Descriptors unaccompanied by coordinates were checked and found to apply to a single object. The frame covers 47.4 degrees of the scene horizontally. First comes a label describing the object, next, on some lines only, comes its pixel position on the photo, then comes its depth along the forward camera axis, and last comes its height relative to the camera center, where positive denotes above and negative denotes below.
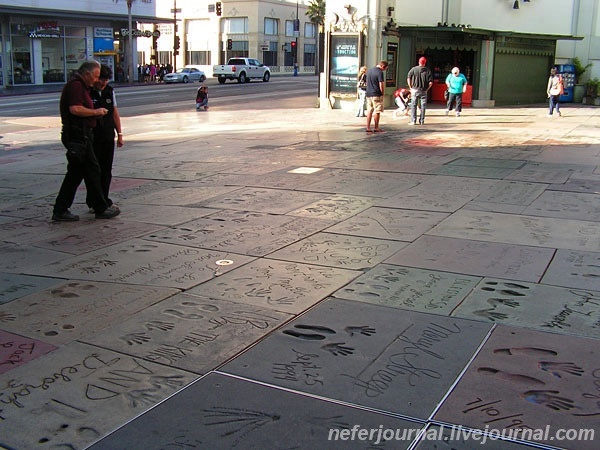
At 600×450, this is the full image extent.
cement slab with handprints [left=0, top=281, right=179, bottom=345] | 4.79 -1.69
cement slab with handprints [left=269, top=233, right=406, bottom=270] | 6.40 -1.58
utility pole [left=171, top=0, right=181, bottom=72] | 52.81 +3.05
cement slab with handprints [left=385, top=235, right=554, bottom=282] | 6.08 -1.56
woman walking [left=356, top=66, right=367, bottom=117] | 21.55 -0.13
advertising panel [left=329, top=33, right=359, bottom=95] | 24.61 +0.90
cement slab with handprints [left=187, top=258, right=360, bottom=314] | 5.34 -1.63
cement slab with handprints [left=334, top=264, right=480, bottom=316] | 5.27 -1.61
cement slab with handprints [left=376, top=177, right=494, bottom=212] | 8.79 -1.43
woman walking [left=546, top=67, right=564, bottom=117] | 21.77 +0.10
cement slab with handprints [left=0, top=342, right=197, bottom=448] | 3.46 -1.72
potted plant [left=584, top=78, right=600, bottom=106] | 28.91 +0.03
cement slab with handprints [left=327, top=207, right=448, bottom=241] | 7.40 -1.52
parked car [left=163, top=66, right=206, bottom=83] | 49.38 +0.63
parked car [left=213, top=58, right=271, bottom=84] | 48.38 +1.10
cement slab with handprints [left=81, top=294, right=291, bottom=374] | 4.37 -1.68
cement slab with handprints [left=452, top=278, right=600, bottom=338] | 4.84 -1.60
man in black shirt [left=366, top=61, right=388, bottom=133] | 16.30 -0.01
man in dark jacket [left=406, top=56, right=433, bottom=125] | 18.52 +0.12
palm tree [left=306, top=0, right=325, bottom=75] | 75.19 +8.41
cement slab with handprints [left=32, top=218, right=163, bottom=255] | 7.02 -1.63
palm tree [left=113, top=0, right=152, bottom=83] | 48.27 +1.37
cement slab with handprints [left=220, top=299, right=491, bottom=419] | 3.86 -1.67
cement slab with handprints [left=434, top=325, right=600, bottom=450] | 3.53 -1.66
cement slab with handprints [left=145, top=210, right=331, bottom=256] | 6.98 -1.57
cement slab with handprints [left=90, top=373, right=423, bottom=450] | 3.36 -1.71
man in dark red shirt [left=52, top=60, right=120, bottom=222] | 7.79 -0.62
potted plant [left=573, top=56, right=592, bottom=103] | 29.77 +0.41
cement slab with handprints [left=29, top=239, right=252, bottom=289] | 5.93 -1.64
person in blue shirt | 21.23 +0.13
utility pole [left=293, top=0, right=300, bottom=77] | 75.56 +6.53
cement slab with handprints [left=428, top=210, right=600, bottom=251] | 7.05 -1.50
